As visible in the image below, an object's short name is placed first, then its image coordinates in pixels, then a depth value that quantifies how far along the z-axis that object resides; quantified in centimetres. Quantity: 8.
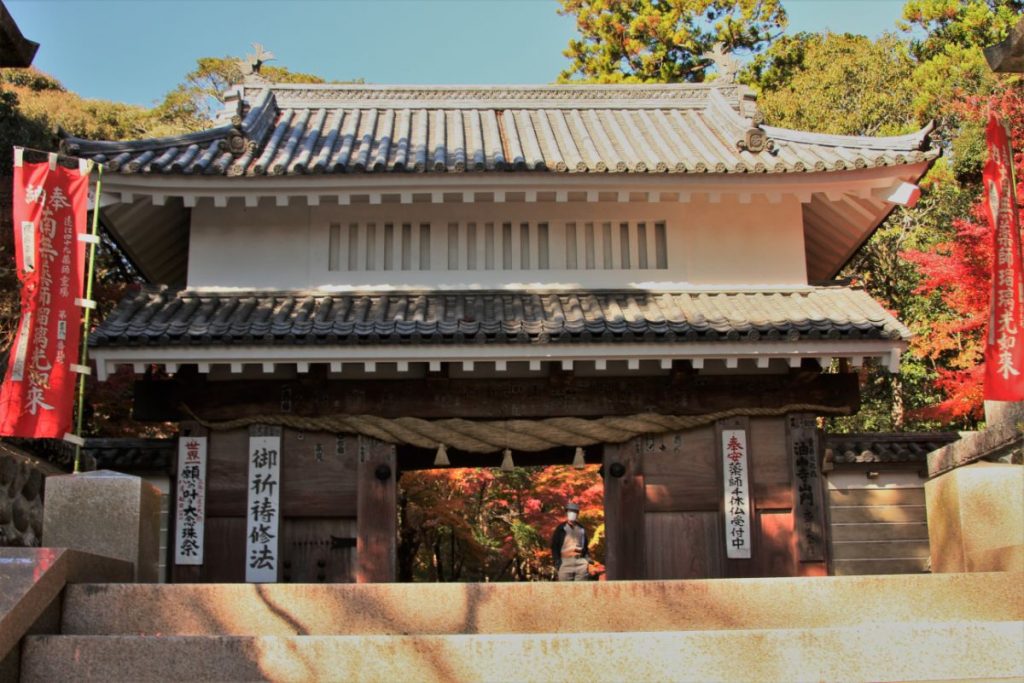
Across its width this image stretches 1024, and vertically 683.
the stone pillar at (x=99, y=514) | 884
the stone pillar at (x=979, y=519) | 873
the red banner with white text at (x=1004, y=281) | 901
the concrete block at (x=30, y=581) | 691
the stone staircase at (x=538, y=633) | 698
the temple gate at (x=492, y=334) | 1170
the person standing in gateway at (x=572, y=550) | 1166
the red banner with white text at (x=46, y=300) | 916
